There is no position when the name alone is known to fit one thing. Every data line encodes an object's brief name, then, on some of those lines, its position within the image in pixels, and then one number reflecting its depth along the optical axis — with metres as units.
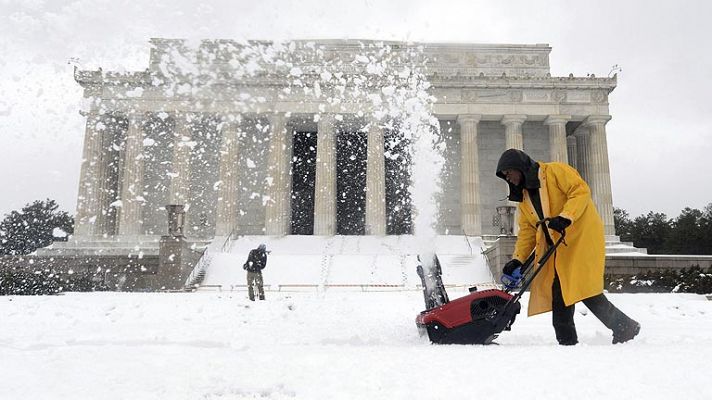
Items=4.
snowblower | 5.22
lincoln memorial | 34.25
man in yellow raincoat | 5.02
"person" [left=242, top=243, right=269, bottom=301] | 14.23
